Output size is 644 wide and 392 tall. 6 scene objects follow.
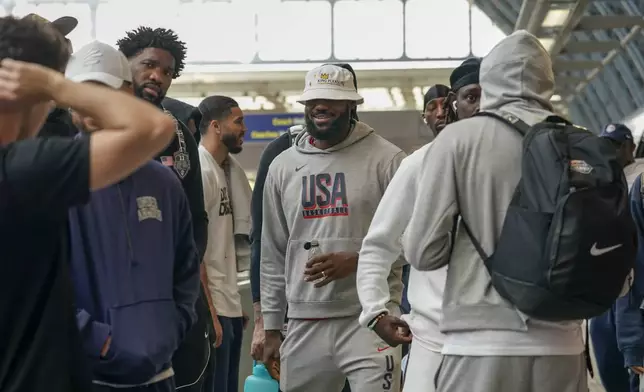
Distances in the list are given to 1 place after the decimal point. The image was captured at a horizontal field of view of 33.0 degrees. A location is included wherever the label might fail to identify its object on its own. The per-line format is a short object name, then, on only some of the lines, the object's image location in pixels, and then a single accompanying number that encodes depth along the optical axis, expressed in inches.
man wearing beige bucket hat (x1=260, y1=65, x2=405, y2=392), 185.3
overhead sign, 751.7
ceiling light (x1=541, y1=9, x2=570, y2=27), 563.2
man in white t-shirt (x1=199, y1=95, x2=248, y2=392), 223.8
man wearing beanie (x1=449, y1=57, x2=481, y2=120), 164.6
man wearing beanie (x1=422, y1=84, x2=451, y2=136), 230.5
